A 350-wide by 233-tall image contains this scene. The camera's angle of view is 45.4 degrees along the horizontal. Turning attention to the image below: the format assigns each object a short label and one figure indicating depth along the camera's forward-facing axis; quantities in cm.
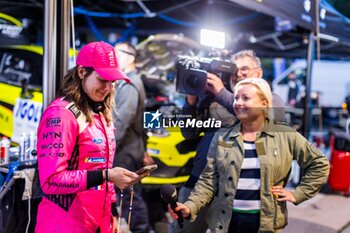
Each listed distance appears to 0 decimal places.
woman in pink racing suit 187
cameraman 276
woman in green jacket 234
